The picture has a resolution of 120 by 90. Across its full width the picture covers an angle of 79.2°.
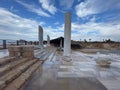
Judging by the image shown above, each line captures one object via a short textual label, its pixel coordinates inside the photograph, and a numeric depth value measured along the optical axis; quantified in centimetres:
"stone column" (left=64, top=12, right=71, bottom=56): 489
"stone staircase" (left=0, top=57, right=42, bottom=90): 182
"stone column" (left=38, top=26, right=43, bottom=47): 922
